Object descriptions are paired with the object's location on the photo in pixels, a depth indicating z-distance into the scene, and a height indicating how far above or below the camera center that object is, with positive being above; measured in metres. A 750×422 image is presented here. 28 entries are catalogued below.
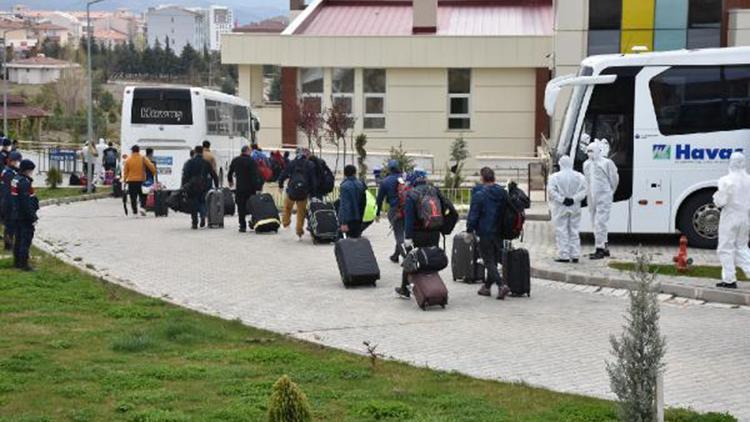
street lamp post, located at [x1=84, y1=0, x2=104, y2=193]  38.81 +0.19
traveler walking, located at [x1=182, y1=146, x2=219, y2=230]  26.39 -1.06
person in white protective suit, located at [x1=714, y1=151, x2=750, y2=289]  16.11 -1.07
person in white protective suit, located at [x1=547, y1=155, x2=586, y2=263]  19.38 -1.12
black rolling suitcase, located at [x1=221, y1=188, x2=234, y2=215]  28.30 -1.58
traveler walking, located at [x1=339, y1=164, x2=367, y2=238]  19.69 -1.14
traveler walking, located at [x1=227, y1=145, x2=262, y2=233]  25.56 -0.97
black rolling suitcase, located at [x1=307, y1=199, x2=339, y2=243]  23.25 -1.68
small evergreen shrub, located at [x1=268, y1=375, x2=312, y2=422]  7.46 -1.63
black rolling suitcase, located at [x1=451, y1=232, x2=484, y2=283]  18.22 -1.89
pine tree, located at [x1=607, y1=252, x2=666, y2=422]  7.94 -1.44
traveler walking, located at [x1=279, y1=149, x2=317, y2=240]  23.77 -0.95
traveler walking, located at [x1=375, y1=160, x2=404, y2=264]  19.84 -1.05
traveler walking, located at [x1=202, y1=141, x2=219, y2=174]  27.96 -0.52
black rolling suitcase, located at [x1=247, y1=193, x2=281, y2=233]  25.44 -1.67
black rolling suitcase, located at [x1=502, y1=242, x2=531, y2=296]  16.67 -1.84
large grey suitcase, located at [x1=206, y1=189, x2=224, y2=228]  26.89 -1.63
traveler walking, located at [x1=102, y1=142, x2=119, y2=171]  43.97 -0.98
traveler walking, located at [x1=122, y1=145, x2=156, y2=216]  29.06 -0.98
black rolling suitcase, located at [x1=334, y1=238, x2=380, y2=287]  17.67 -1.86
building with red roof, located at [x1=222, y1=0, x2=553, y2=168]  48.69 +2.01
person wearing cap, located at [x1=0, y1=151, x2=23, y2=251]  18.91 -0.79
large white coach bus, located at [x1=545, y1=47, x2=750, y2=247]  21.75 +0.12
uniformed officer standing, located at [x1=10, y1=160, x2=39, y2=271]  18.28 -1.12
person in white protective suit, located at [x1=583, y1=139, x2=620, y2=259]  20.34 -0.95
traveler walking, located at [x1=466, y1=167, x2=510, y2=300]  16.34 -1.01
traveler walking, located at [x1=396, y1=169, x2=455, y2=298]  15.91 -1.06
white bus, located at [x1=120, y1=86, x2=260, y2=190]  37.00 +0.25
